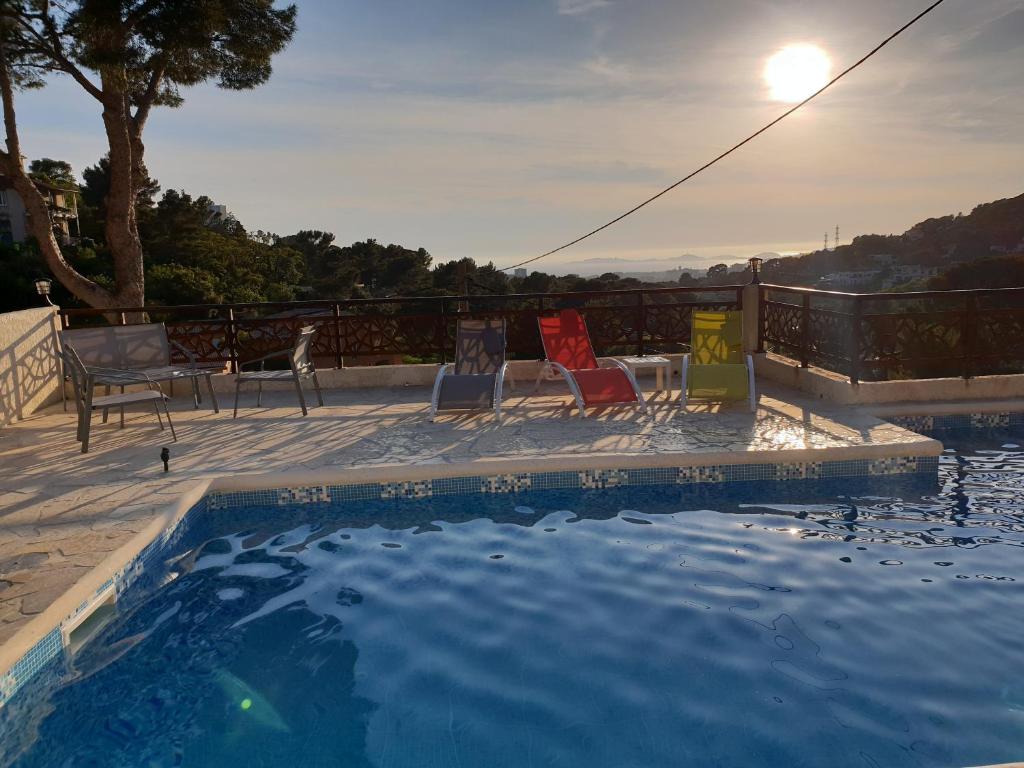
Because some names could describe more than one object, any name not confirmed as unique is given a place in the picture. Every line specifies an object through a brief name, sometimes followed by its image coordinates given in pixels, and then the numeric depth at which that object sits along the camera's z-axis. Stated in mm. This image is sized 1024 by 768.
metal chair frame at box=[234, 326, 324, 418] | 7238
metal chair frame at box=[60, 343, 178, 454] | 6203
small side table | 7742
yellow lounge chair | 7020
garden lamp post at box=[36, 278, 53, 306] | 8375
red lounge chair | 6969
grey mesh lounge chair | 6883
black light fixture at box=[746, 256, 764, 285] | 8828
